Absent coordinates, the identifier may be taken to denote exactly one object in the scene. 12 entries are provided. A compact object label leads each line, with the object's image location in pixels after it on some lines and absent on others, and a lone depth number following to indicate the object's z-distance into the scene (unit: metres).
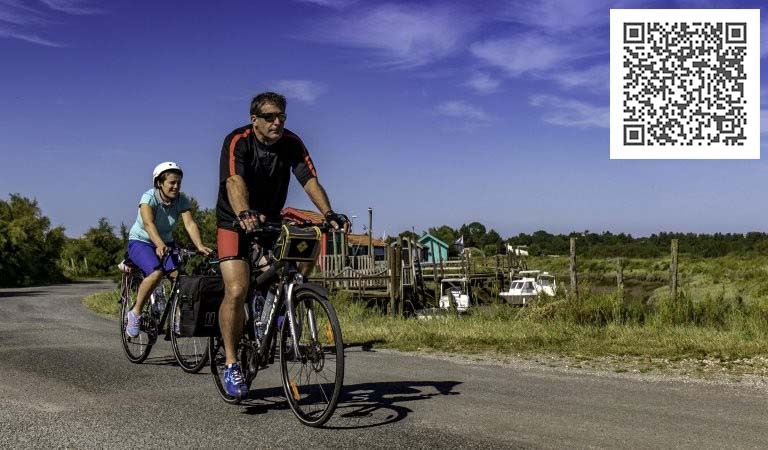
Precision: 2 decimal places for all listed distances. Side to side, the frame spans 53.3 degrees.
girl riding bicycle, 7.41
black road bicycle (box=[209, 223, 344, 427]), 4.55
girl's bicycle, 6.89
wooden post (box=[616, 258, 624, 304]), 16.60
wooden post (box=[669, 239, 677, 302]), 15.34
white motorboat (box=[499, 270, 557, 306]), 37.94
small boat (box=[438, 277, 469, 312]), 36.34
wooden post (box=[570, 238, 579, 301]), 13.28
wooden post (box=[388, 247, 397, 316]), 20.39
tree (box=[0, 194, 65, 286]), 42.28
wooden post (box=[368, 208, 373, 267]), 32.10
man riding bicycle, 5.11
